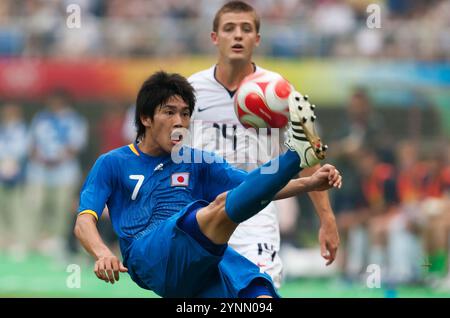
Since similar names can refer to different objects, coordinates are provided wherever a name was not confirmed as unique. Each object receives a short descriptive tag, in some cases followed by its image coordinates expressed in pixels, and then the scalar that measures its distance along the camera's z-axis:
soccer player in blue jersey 6.68
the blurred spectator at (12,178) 18.02
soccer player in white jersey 8.36
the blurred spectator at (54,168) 17.75
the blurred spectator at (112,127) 17.62
